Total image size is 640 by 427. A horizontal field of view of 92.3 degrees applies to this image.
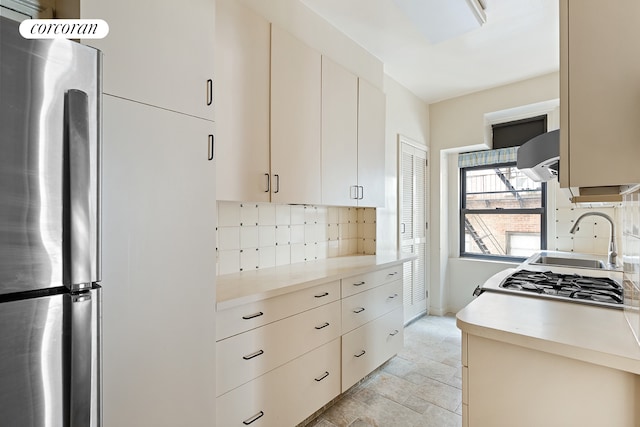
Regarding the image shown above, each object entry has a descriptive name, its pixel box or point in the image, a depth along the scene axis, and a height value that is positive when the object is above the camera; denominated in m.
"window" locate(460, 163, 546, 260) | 3.51 +0.01
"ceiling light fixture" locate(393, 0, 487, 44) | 1.98 +1.35
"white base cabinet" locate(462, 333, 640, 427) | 0.94 -0.58
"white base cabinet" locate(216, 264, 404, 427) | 1.46 -0.78
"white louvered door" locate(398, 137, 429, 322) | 3.43 -0.08
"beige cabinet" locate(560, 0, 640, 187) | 0.85 +0.35
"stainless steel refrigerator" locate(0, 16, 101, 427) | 0.70 -0.04
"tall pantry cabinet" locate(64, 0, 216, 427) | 1.06 +0.01
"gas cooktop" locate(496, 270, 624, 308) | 1.42 -0.38
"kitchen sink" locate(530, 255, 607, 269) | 2.45 -0.39
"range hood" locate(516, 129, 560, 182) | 1.26 +0.26
